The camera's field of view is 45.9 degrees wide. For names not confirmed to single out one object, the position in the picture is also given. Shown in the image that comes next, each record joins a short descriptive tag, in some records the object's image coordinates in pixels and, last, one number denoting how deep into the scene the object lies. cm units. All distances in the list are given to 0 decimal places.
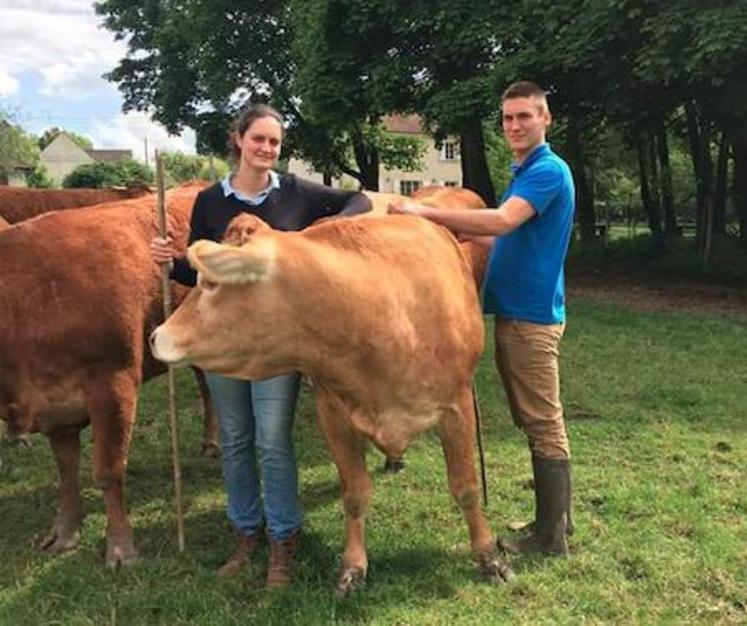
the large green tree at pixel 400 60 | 1443
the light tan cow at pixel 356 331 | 331
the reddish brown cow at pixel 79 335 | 434
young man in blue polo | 416
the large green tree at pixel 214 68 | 2597
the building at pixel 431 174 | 6081
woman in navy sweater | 408
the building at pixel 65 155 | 9912
